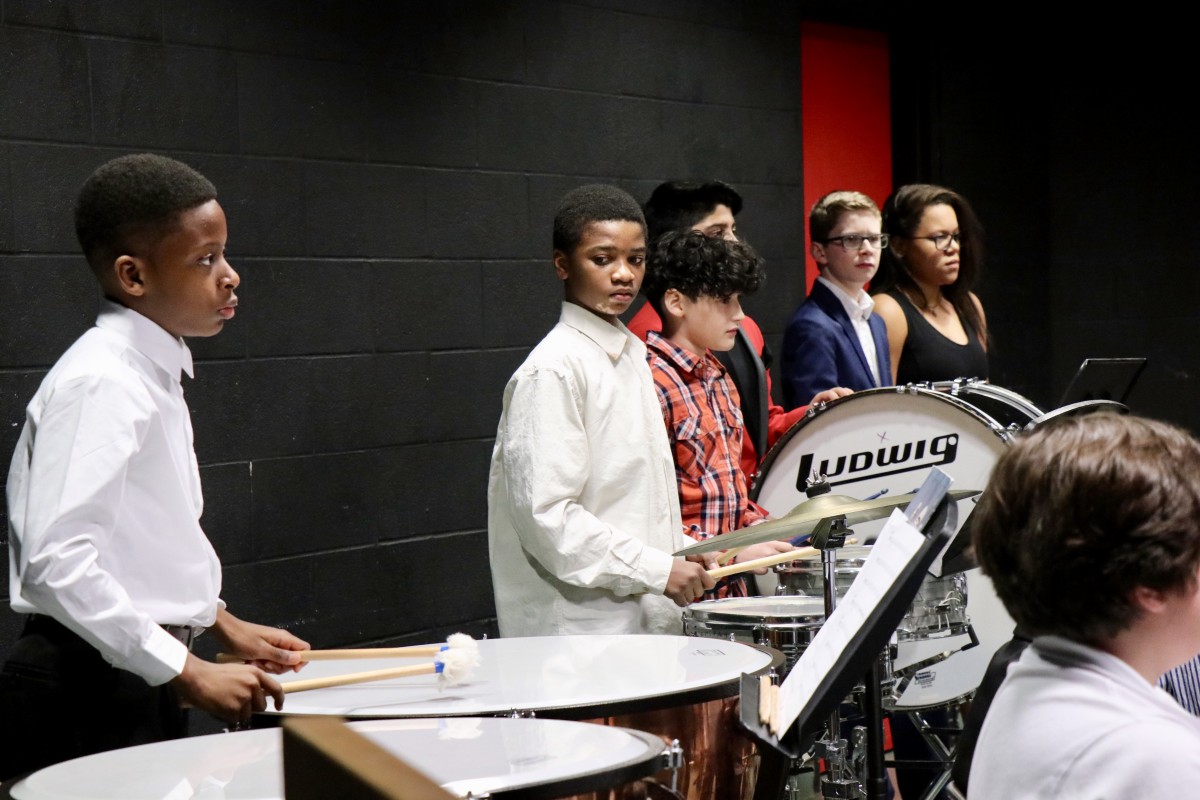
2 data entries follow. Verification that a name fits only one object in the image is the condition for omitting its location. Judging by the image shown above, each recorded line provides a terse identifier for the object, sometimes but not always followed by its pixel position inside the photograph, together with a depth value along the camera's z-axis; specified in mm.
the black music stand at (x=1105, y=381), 3699
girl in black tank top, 3883
